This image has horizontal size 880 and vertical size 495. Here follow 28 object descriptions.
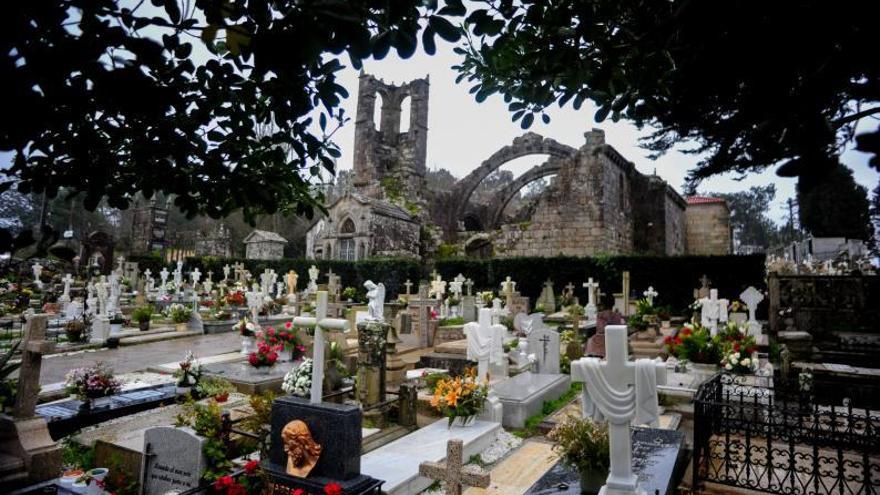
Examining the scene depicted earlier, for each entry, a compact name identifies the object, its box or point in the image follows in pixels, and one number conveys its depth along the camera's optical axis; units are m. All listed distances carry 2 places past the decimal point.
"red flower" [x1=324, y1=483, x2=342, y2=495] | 3.73
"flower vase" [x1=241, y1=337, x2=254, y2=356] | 11.61
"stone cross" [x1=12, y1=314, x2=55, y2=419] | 5.13
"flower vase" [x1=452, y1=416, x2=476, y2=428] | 6.38
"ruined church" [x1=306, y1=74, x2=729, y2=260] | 25.11
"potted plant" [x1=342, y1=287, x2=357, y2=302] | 25.27
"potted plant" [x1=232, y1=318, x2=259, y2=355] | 11.12
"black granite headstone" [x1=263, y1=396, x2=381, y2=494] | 4.14
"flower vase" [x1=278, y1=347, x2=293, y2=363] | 10.02
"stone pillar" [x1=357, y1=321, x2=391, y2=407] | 6.84
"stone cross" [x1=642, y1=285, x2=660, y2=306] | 18.68
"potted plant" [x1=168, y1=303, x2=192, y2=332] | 15.63
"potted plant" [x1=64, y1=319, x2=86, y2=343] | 12.37
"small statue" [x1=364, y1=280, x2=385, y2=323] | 7.52
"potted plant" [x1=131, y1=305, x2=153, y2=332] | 14.77
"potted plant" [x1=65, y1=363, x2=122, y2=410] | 6.73
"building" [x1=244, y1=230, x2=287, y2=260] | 36.00
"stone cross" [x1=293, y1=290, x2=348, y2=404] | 4.50
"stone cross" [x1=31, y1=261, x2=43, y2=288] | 21.63
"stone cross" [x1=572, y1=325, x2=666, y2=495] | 3.68
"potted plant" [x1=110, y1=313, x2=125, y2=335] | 13.70
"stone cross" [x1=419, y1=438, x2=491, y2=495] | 4.07
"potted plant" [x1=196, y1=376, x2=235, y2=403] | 7.54
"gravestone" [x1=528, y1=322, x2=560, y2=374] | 9.07
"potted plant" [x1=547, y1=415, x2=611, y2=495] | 4.03
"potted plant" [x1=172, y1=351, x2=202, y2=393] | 7.80
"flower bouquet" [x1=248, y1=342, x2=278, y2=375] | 8.83
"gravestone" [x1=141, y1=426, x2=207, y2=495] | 4.43
